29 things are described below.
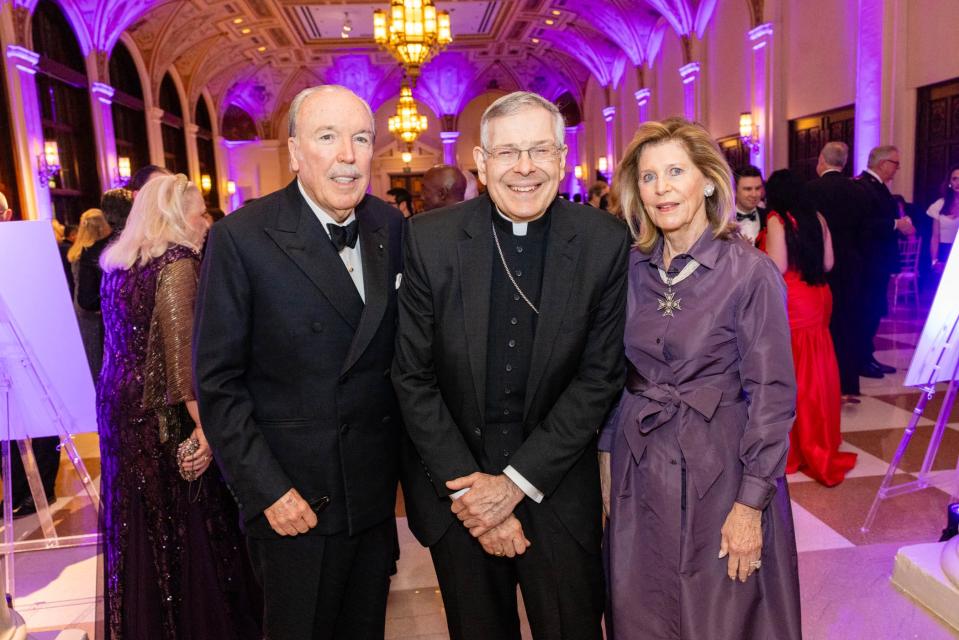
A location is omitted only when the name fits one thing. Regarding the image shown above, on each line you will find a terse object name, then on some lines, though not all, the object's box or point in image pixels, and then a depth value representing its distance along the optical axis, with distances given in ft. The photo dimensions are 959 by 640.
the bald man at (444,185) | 12.99
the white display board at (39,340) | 7.50
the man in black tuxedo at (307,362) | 5.77
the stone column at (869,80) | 28.25
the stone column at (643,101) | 56.18
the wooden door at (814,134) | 31.68
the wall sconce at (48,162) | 36.45
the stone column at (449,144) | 79.30
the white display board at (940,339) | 8.90
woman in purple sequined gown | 7.66
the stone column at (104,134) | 45.29
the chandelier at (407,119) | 45.61
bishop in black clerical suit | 5.88
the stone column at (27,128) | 34.63
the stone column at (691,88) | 46.55
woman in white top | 24.77
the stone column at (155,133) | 55.47
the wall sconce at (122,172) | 47.52
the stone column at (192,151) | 65.57
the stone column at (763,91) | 36.68
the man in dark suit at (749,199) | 15.21
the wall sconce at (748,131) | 38.47
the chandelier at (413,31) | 27.63
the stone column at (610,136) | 65.72
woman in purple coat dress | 5.87
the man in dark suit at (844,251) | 18.13
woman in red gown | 13.07
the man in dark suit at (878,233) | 18.67
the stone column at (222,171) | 75.51
